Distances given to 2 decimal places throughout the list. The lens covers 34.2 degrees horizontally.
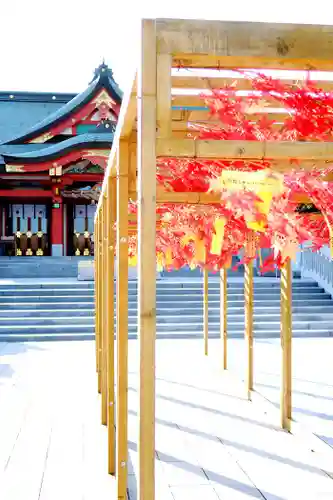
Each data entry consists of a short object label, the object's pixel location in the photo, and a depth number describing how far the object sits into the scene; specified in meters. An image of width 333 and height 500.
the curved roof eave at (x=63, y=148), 17.97
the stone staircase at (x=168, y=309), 12.03
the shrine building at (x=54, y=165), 18.31
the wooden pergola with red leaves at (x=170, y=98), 2.01
